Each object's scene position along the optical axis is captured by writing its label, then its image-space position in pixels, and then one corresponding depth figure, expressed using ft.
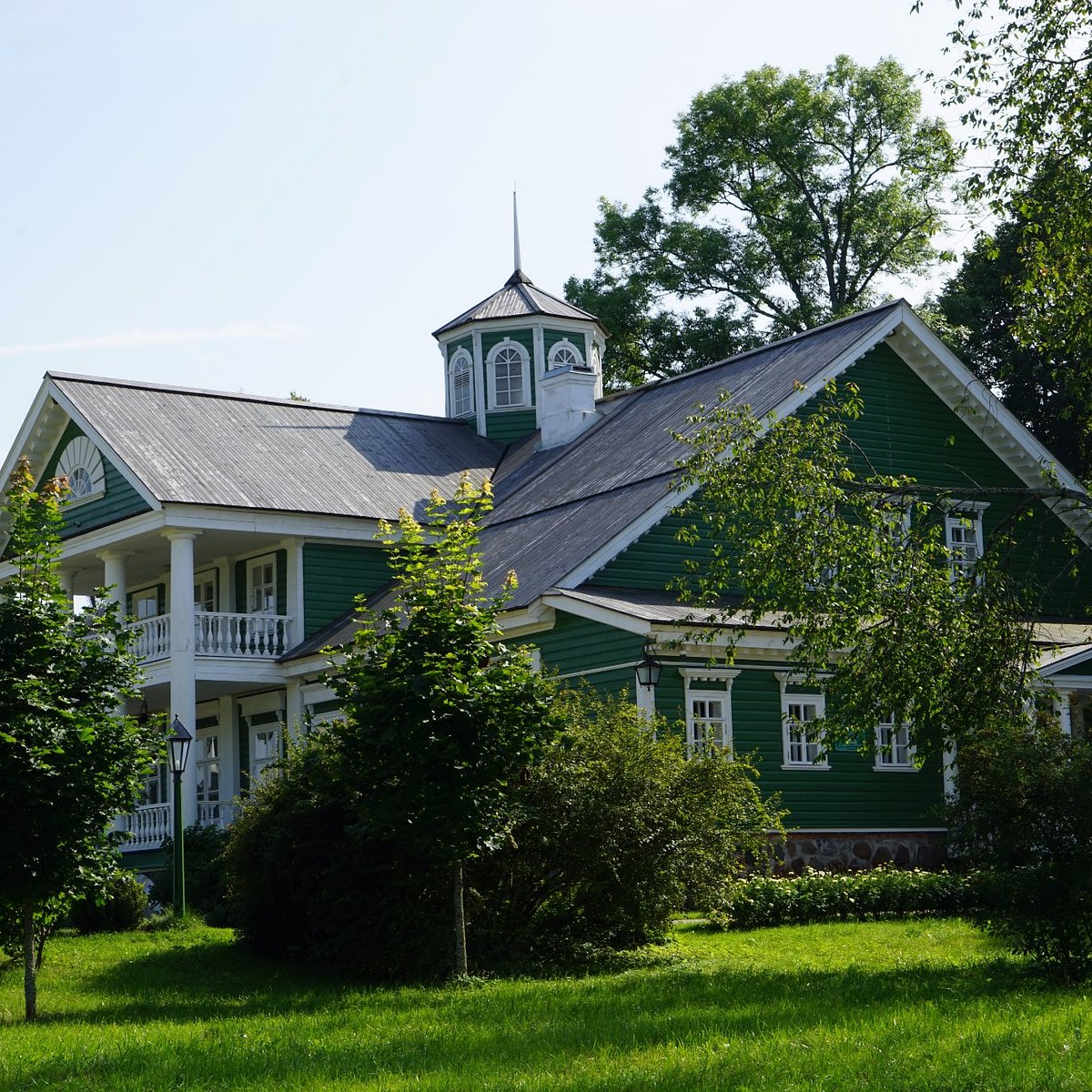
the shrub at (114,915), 67.56
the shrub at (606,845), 53.83
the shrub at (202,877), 73.20
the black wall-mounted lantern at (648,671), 72.38
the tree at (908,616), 43.88
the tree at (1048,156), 53.26
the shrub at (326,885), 53.16
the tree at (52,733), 45.39
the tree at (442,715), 49.62
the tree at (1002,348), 129.59
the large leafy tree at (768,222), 155.02
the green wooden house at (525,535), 77.82
